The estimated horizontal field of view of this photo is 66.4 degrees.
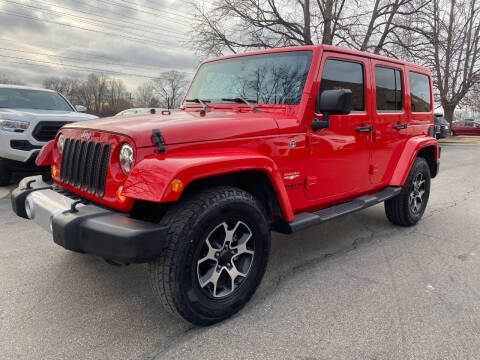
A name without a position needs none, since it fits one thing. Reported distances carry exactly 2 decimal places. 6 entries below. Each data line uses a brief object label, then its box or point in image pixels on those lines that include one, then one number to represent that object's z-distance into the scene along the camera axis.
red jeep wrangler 2.10
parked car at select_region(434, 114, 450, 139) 18.80
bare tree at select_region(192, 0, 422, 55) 18.25
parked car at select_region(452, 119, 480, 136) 29.08
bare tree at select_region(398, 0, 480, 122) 18.73
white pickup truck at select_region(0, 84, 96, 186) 5.89
